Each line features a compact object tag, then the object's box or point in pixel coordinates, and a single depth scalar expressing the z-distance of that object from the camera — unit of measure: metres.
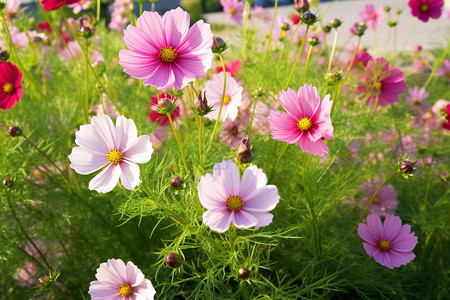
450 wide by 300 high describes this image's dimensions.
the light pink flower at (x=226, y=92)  0.75
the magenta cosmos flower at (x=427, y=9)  1.02
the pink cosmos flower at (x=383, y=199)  0.95
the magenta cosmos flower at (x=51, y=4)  0.69
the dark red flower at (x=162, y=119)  0.78
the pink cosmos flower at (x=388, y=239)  0.67
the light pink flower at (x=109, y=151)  0.52
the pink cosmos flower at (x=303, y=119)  0.55
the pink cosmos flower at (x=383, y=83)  0.94
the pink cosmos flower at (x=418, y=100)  1.21
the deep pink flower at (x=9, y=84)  0.77
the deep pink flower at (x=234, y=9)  1.24
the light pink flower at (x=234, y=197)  0.46
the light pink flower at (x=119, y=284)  0.59
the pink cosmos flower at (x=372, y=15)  1.47
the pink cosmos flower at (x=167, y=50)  0.54
